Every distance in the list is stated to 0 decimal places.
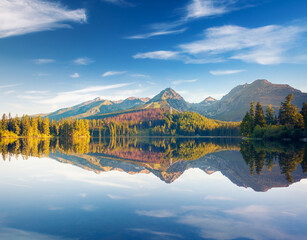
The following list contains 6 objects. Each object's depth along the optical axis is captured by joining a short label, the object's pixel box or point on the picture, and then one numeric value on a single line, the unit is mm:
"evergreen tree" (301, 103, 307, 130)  89312
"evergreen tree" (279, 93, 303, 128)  94625
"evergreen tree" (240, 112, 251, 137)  119688
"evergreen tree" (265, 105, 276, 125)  116362
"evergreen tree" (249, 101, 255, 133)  114225
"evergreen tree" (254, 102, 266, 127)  110738
